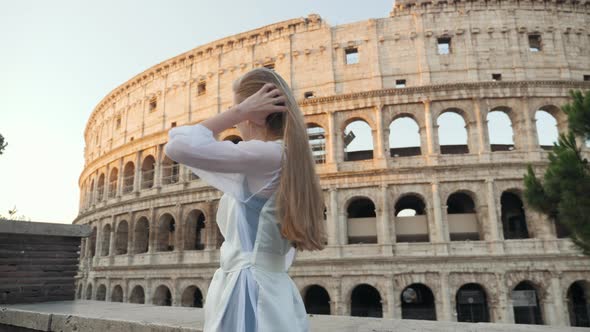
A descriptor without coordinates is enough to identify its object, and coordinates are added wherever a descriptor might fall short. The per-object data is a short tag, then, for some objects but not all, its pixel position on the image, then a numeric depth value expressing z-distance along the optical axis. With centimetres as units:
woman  143
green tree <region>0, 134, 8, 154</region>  1762
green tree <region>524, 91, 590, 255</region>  1072
